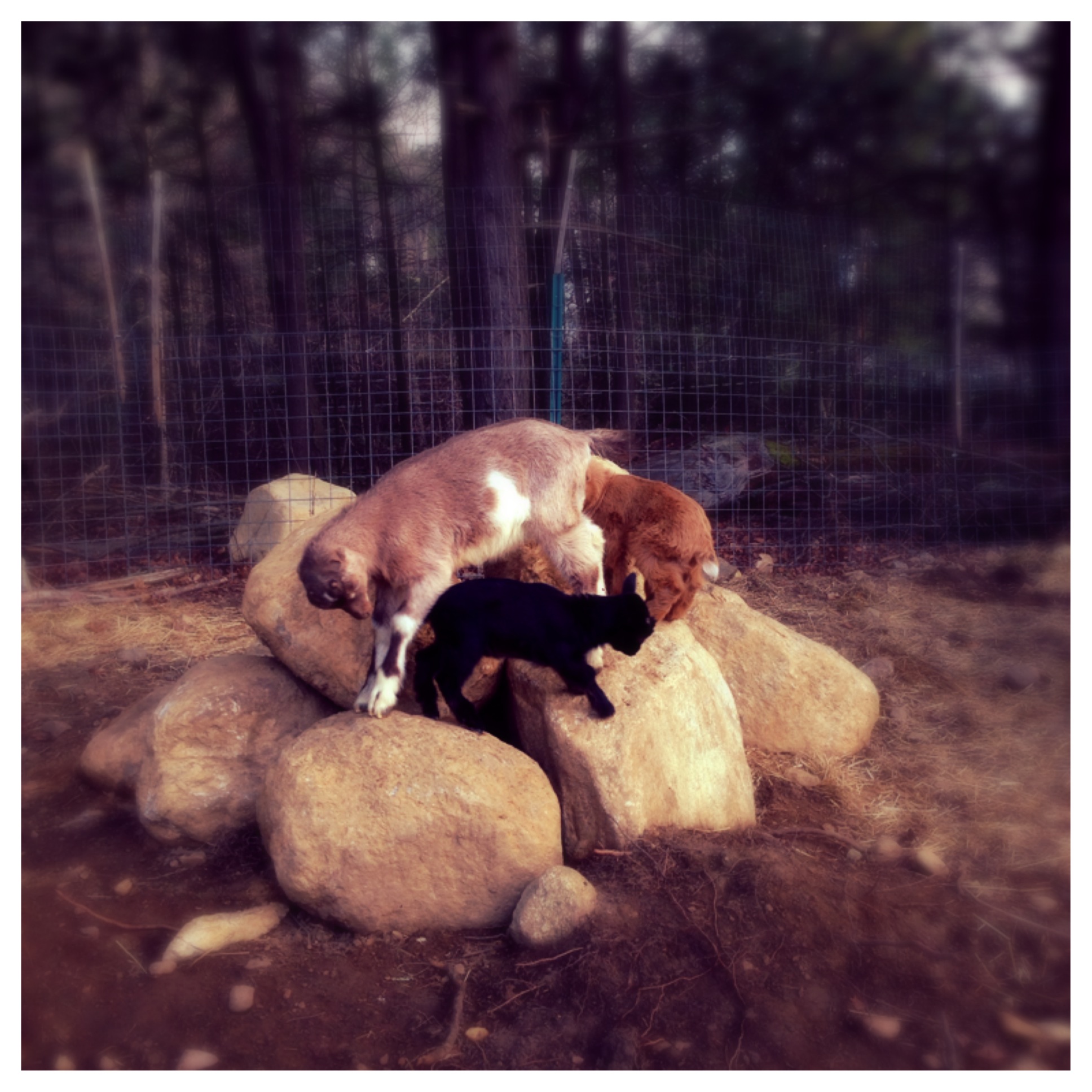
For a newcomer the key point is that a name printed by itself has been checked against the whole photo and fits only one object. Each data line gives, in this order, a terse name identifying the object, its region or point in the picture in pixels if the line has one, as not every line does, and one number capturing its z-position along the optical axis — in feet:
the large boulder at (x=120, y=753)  12.31
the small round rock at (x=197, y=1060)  7.52
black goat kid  10.25
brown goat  12.50
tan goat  10.71
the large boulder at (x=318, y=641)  11.85
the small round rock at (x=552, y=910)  8.70
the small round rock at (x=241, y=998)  8.13
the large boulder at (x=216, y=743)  11.20
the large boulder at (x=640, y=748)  10.29
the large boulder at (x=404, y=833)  9.43
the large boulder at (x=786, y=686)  13.67
